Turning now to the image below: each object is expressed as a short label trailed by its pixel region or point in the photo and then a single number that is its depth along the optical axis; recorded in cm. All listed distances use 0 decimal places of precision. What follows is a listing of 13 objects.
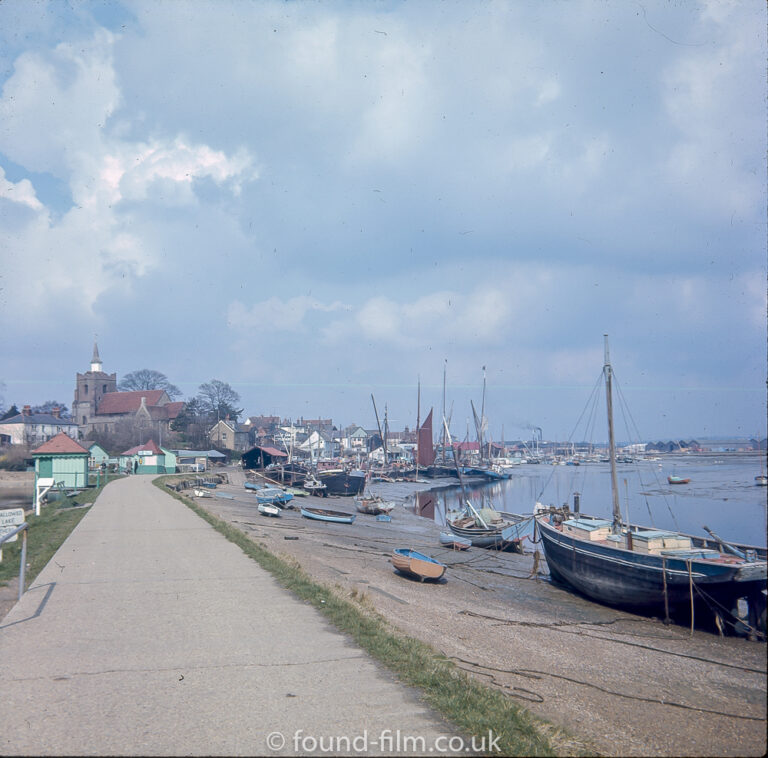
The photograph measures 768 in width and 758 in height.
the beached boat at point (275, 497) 4544
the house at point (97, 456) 7465
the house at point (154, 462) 7238
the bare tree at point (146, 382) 12512
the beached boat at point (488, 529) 3048
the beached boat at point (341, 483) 6337
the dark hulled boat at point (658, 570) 1561
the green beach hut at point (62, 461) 3925
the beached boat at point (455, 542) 2899
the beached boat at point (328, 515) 3847
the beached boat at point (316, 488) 6134
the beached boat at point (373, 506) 4559
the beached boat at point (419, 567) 1880
